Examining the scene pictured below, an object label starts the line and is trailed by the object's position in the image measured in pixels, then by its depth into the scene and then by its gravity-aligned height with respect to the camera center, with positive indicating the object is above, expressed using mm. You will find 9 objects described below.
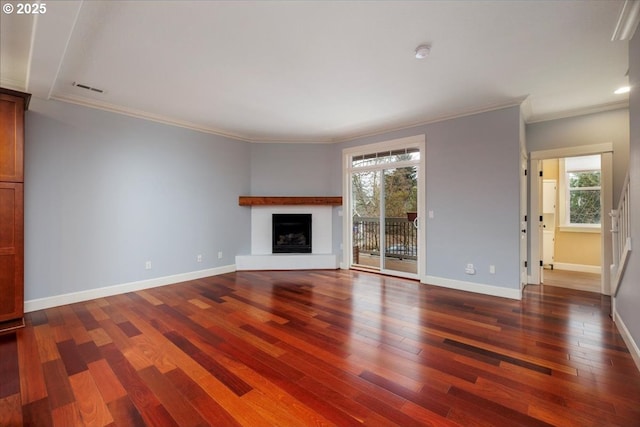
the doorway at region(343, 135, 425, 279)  4781 +161
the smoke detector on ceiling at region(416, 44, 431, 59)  2440 +1484
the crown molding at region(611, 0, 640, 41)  1973 +1489
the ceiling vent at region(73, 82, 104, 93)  3180 +1517
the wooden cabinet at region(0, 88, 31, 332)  2863 +75
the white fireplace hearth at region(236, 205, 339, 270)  5488 -618
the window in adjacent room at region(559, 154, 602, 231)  5395 +432
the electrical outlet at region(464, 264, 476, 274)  4072 -806
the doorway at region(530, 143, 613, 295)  3963 -277
